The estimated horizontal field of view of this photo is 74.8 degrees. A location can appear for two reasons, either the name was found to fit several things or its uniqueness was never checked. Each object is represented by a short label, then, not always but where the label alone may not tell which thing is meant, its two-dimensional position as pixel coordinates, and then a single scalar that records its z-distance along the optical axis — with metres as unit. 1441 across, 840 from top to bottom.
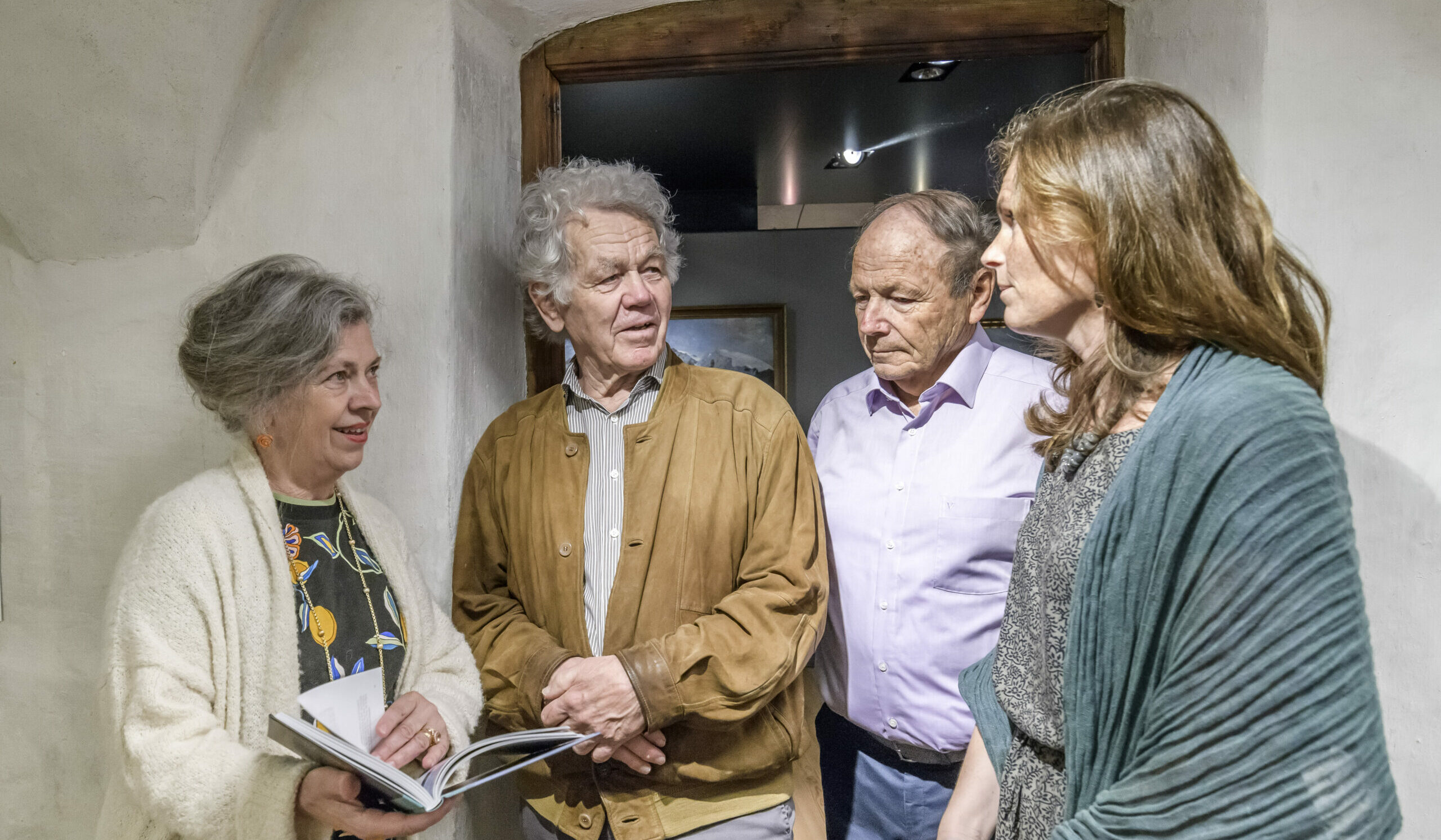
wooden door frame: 2.26
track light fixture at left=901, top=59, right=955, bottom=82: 2.45
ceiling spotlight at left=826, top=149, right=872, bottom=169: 2.63
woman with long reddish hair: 0.95
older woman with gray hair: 1.36
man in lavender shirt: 1.93
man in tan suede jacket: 1.70
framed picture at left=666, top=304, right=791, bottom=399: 2.77
